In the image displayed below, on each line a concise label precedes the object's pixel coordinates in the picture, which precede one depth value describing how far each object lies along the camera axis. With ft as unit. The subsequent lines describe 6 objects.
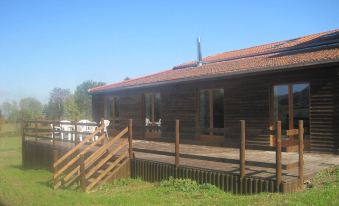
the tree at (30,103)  225.93
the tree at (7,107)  210.40
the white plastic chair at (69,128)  59.94
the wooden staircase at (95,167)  33.91
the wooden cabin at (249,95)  39.34
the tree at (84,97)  189.37
